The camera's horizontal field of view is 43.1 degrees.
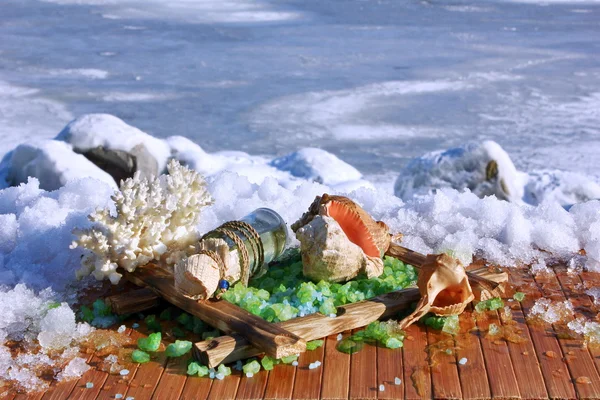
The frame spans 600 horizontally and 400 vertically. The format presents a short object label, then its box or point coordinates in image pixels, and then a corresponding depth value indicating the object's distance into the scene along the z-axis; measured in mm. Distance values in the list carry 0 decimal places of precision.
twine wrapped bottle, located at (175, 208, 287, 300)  2510
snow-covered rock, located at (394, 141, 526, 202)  6461
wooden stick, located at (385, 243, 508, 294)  2705
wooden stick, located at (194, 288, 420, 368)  2268
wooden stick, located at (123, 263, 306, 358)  2242
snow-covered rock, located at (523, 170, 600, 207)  6531
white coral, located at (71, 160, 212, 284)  2637
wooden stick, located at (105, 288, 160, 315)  2582
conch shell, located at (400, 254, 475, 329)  2520
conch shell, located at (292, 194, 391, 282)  2670
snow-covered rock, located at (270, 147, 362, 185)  6277
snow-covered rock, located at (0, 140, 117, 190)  5797
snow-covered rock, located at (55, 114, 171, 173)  6242
